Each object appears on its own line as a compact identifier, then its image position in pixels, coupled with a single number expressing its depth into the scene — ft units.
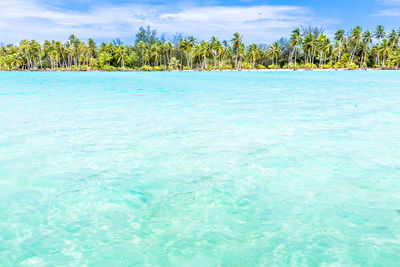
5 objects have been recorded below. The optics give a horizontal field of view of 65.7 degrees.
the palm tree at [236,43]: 328.29
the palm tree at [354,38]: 309.63
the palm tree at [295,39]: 320.70
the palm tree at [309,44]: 317.69
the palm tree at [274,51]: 342.64
